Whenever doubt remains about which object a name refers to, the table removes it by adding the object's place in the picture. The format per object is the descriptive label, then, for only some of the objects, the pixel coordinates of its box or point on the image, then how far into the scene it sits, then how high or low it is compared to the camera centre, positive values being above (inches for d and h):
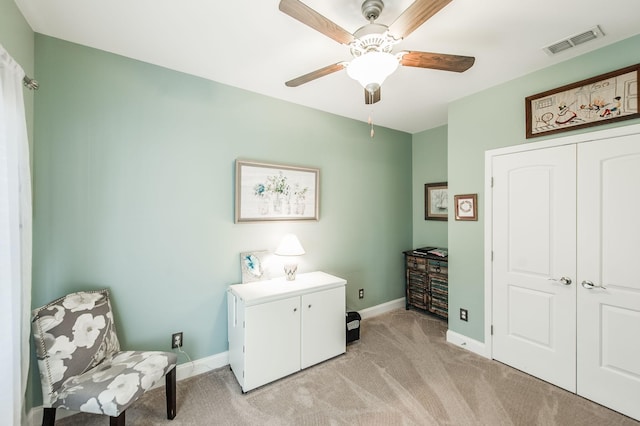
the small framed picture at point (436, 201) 145.4 +6.2
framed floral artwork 101.2 +8.2
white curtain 46.7 -5.5
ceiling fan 48.0 +35.7
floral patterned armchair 58.1 -37.9
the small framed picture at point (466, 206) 107.1 +2.4
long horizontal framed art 72.9 +32.4
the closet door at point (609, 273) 73.2 -17.6
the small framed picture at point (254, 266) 101.2 -20.3
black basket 113.4 -48.4
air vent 70.3 +47.0
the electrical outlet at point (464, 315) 110.4 -42.4
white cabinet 84.3 -38.7
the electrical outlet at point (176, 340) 88.9 -42.3
